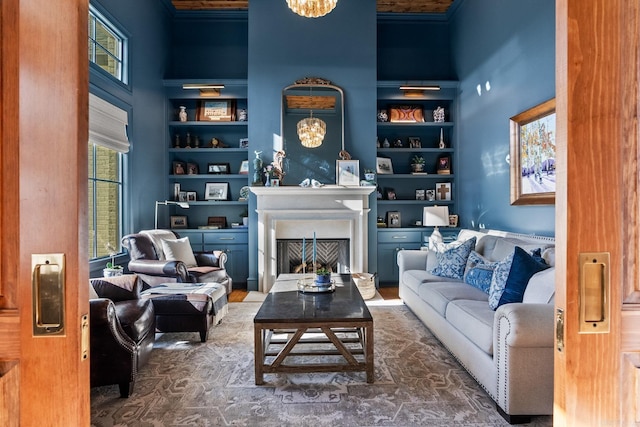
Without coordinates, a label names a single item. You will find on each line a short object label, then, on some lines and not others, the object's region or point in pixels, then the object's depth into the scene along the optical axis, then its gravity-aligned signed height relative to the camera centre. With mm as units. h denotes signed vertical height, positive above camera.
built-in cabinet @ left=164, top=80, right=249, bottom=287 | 5539 +713
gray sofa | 1936 -773
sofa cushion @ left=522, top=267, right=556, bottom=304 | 2092 -448
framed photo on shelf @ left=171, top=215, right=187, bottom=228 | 5750 -117
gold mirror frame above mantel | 5387 +1328
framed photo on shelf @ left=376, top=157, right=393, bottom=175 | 5766 +777
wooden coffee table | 2359 -736
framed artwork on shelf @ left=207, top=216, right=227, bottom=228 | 5836 -119
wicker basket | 4692 -938
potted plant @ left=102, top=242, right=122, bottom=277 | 3518 -545
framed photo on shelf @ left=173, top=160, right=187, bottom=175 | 5688 +725
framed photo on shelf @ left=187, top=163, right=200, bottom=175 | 5754 +722
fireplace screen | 5449 -626
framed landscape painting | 3293 +587
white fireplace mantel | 5234 -62
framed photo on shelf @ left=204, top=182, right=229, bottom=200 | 5809 +369
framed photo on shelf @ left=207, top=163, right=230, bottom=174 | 5840 +731
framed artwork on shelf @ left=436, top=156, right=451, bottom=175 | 5781 +776
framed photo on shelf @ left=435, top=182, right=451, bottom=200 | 5812 +371
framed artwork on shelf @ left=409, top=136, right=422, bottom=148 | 5816 +1159
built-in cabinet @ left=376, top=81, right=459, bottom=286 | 5578 +844
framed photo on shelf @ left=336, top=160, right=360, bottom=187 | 5305 +606
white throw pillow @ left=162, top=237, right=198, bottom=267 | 4297 -457
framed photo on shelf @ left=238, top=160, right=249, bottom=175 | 5770 +738
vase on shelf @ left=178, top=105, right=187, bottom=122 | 5629 +1551
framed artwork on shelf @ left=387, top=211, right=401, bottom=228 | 5852 -85
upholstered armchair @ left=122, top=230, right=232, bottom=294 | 3787 -539
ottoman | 3113 -845
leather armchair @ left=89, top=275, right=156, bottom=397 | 2166 -824
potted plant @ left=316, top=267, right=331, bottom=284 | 3152 -555
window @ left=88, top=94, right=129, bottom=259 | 3835 +475
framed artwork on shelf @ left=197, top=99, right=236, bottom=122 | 5719 +1644
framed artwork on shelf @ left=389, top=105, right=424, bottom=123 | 5785 +1610
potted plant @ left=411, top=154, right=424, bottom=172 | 5802 +805
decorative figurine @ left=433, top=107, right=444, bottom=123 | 5797 +1599
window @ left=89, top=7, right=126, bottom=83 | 3898 +1950
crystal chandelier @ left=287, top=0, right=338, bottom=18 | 2934 +1714
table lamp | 5012 -52
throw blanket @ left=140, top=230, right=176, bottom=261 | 4230 -295
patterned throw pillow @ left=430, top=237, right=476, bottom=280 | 3721 -499
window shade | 3707 +979
